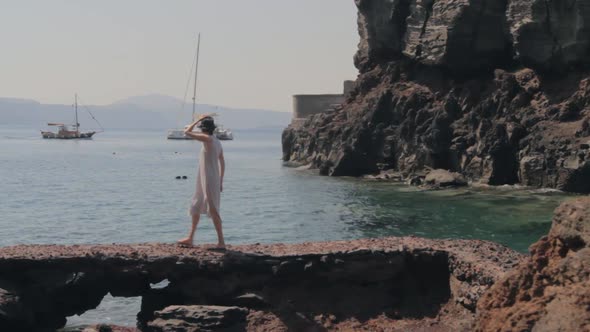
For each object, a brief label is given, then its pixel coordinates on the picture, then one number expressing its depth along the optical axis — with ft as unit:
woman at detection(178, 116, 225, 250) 36.81
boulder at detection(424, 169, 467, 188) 154.40
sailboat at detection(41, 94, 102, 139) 541.34
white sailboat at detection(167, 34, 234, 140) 576.07
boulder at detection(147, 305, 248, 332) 32.17
